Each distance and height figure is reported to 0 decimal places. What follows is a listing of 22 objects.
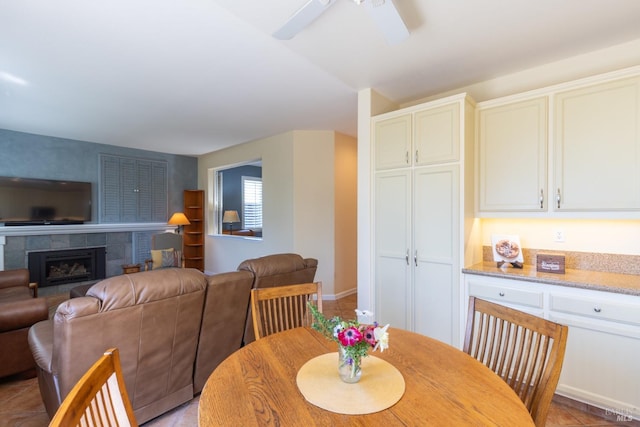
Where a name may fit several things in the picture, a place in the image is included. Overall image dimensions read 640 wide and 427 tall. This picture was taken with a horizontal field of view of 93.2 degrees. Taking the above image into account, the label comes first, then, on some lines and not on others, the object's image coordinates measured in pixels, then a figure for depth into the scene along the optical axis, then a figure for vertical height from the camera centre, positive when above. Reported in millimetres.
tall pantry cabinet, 2500 +1
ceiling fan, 1555 +1084
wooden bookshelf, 6637 -421
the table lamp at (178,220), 6129 -163
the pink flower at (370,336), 1014 -419
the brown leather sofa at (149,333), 1508 -696
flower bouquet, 1011 -430
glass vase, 1064 -561
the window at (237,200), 6609 +298
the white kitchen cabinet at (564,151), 2059 +467
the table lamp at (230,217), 6484 -107
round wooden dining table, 888 -610
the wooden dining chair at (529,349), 1069 -561
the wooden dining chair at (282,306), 1627 -542
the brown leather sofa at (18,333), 2186 -890
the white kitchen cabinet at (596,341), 1854 -821
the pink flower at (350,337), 1000 -413
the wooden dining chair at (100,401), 661 -476
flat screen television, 4594 +169
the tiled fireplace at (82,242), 4613 -508
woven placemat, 956 -609
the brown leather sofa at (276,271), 2312 -484
